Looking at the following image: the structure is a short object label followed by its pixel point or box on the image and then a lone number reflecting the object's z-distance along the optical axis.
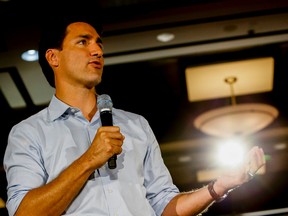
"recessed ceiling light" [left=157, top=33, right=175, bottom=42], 4.46
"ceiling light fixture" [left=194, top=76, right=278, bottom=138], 5.24
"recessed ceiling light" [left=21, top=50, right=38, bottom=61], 4.53
